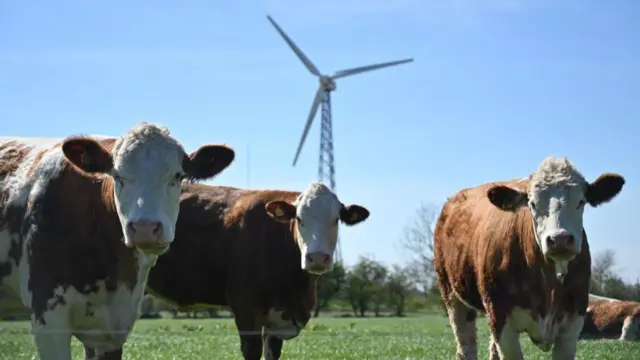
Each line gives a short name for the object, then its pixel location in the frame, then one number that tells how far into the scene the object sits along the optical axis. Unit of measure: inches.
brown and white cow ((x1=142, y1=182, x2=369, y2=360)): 529.3
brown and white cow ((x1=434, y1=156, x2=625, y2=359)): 394.9
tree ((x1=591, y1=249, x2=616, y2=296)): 1713.8
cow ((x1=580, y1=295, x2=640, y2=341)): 978.7
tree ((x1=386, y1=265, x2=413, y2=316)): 3491.6
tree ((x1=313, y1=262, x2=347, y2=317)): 2792.8
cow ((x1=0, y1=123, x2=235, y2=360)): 301.7
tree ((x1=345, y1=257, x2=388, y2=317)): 3304.6
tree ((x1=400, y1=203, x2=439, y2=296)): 3282.5
